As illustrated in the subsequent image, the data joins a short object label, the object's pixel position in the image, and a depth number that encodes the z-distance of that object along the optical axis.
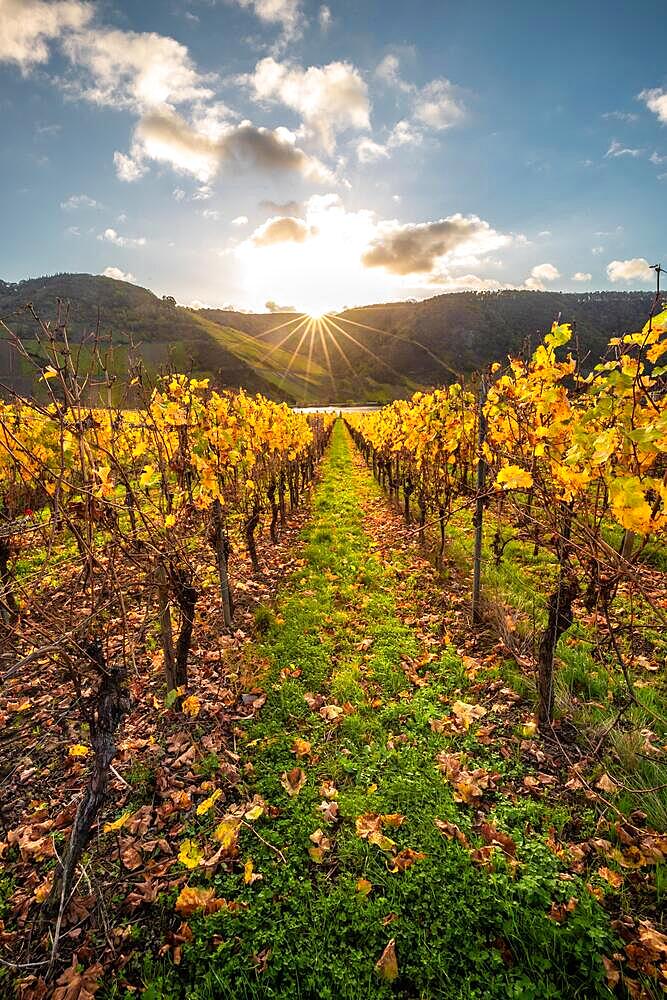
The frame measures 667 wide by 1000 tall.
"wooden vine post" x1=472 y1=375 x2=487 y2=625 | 5.80
